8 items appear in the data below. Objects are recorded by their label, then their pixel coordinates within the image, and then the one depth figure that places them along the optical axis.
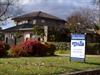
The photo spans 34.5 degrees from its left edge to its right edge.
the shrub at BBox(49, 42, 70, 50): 20.57
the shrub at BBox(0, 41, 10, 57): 12.41
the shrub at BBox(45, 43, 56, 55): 13.86
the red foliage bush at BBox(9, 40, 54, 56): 12.74
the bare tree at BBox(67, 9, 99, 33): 29.99
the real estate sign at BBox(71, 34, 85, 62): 9.44
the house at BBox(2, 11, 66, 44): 26.96
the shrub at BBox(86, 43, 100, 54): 18.88
